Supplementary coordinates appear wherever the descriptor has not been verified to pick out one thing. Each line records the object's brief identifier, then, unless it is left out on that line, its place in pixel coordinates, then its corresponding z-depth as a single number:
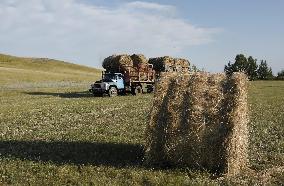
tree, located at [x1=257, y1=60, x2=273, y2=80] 107.43
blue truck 38.88
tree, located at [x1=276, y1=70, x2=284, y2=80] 100.94
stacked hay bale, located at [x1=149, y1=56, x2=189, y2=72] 46.94
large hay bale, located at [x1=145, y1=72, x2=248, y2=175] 10.91
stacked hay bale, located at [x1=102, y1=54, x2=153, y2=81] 42.34
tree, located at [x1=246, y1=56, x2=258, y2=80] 109.89
